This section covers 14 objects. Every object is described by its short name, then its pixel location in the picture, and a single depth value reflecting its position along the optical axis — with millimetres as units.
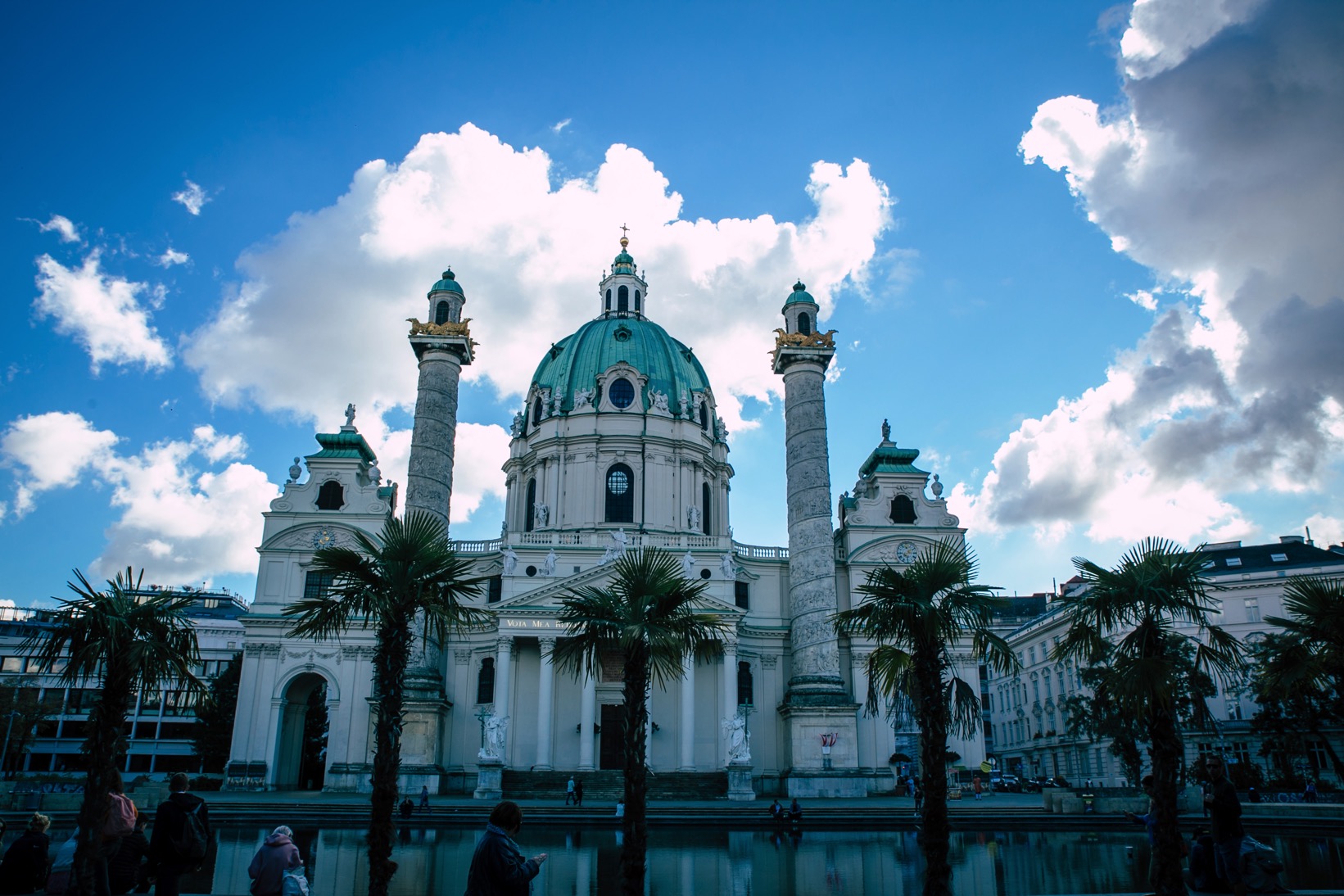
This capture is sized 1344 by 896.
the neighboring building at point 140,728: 80188
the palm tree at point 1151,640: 13523
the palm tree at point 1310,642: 17688
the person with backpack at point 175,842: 10328
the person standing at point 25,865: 10984
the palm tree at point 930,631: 15133
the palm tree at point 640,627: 15258
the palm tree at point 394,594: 14914
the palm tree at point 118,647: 13508
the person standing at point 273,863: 9422
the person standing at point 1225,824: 12164
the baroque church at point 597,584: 43625
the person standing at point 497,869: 7559
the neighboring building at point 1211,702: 53812
